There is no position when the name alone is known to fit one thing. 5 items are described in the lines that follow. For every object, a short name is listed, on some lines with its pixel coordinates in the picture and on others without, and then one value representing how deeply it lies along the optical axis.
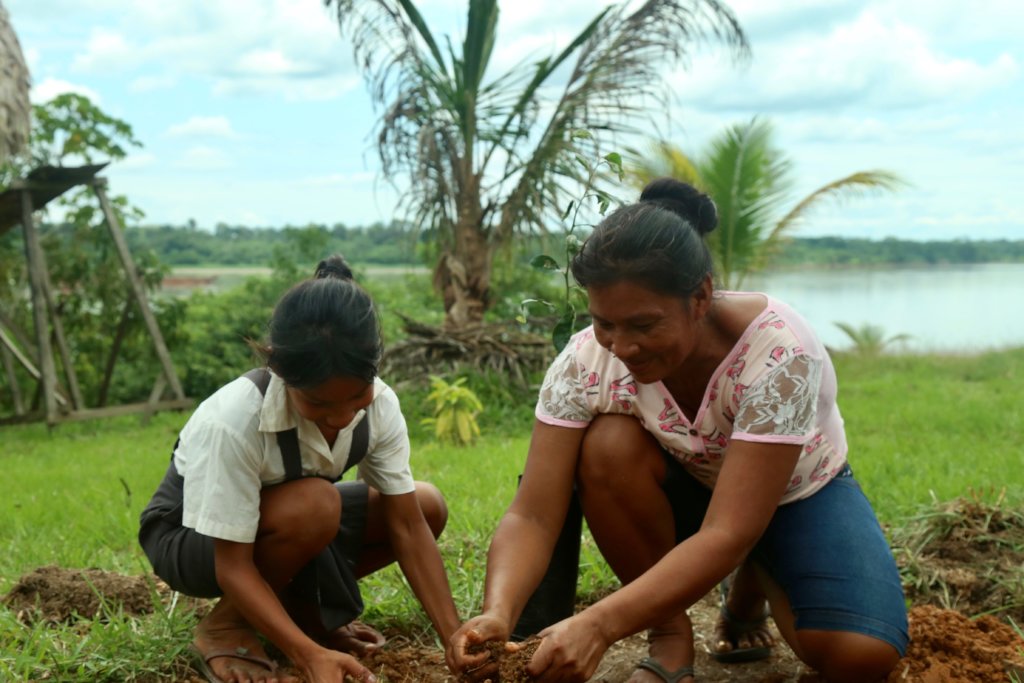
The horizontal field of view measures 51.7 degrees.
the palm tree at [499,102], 8.66
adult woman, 2.22
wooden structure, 8.36
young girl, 2.36
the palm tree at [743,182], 11.42
